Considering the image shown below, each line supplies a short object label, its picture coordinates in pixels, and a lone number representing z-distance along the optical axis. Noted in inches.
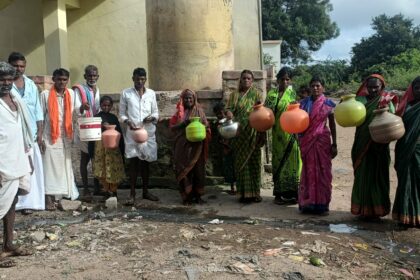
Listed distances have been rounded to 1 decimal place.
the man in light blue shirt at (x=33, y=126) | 192.1
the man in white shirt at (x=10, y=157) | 142.2
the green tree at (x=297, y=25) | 1323.8
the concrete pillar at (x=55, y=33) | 370.9
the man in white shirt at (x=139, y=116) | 220.4
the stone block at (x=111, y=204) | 217.9
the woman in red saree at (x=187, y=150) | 216.7
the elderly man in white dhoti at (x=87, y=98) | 223.0
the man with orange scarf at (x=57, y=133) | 214.8
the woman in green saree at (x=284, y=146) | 210.8
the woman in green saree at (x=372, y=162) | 180.5
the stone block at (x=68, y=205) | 215.3
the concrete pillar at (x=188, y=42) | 254.4
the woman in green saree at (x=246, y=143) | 213.6
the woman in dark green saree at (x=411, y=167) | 170.6
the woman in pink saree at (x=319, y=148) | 194.4
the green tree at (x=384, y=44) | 1275.8
